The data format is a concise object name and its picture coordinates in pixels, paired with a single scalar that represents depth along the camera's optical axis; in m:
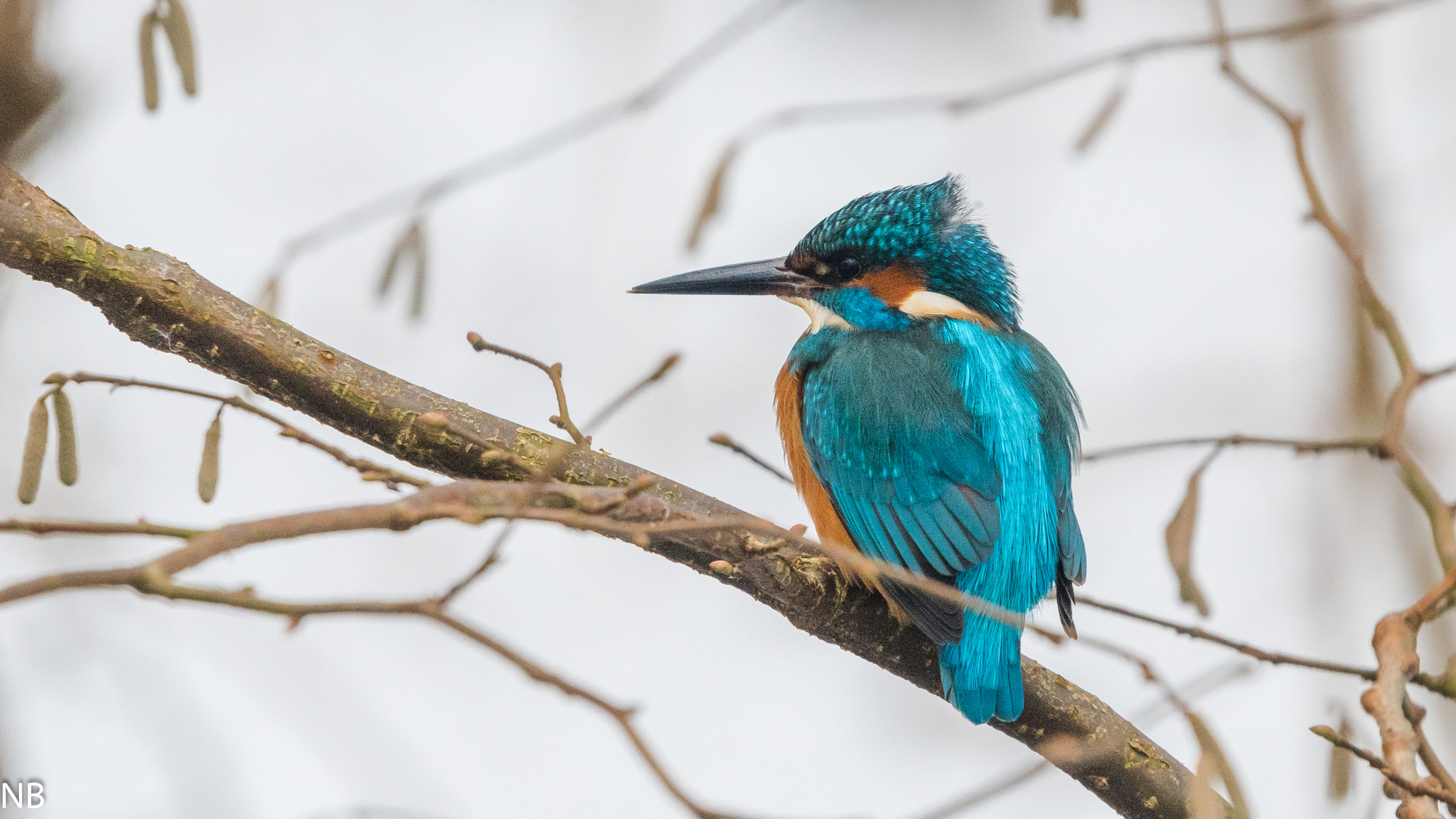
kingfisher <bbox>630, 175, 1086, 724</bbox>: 6.03
